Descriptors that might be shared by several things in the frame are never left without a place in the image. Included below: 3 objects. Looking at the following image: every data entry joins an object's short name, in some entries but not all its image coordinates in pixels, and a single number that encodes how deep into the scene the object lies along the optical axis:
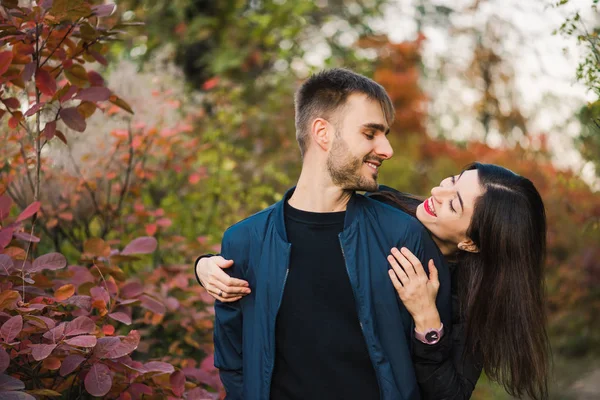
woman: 2.65
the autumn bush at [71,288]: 2.42
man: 2.54
